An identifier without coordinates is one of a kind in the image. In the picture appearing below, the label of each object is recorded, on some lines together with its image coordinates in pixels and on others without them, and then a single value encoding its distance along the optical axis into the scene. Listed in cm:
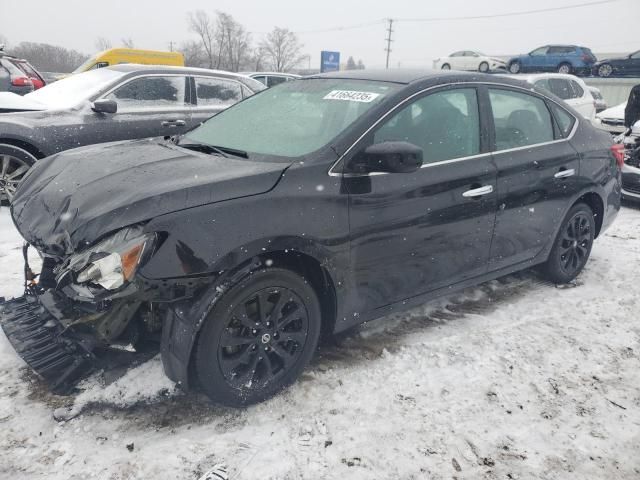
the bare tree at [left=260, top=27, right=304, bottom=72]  8362
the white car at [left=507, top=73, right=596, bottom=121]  953
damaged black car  215
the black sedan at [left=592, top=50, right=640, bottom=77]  2444
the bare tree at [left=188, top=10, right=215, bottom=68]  8344
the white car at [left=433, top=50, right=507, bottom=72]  2894
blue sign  3262
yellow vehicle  1382
